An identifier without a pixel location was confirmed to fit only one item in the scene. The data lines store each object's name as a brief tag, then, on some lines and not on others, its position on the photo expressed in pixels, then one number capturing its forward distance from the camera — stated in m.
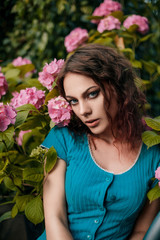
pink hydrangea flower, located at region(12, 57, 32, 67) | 1.93
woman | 1.11
